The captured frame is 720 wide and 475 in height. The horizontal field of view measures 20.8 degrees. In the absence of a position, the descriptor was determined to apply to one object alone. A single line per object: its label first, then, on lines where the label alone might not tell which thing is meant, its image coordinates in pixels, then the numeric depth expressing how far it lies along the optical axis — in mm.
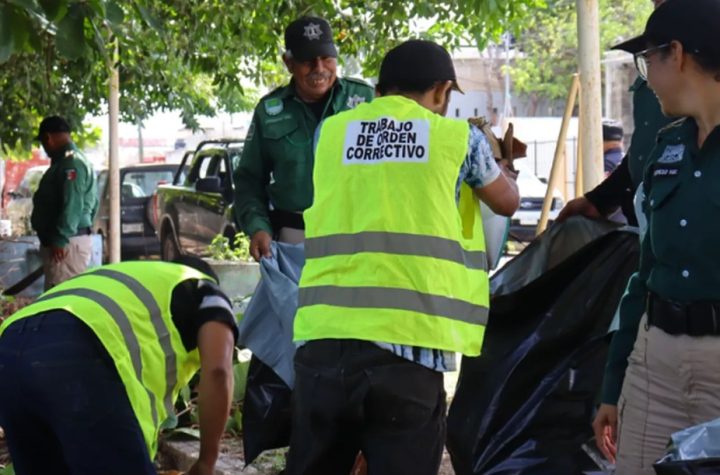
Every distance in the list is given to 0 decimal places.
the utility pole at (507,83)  73450
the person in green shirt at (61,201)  17156
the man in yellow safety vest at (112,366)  5395
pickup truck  24455
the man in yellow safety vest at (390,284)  5213
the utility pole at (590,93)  11735
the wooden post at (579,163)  11972
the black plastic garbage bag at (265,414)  7204
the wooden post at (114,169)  18958
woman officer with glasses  4717
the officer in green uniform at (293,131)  8067
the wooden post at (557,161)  11496
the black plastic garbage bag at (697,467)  3810
